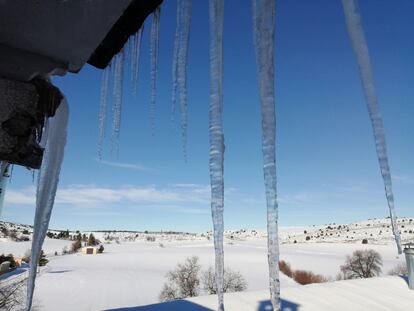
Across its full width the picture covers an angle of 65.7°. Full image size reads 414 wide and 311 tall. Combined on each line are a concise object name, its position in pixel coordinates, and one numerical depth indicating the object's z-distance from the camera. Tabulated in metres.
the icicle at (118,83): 2.20
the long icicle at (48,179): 2.19
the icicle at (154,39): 1.84
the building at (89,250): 79.75
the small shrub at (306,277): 48.06
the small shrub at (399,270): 40.27
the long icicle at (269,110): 1.73
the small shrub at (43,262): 58.31
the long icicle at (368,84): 1.70
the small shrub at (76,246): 90.73
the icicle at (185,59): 2.07
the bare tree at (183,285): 36.19
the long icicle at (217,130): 1.83
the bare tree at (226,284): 35.19
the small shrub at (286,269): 51.44
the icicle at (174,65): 2.28
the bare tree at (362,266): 36.47
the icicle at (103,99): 2.73
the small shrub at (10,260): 49.69
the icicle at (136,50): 1.90
